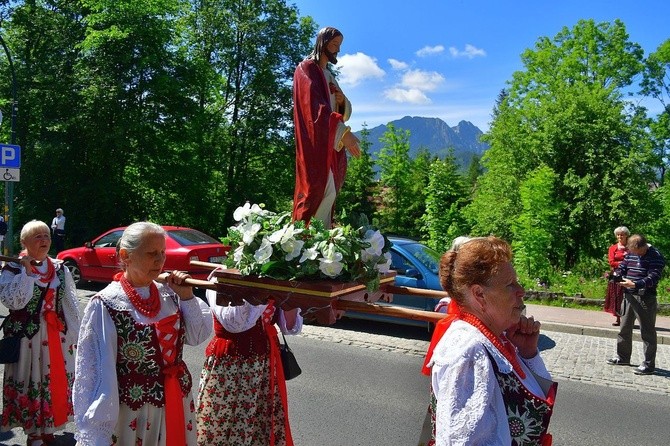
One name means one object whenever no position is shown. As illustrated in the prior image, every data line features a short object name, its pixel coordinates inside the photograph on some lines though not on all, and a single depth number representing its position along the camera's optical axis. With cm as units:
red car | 1207
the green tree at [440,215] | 1995
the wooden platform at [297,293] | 256
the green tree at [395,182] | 3572
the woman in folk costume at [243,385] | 378
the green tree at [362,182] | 3309
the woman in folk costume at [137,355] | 285
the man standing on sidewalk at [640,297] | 826
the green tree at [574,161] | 2314
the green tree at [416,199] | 3528
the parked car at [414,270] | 947
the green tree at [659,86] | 3270
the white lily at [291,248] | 272
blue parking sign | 1265
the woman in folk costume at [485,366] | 195
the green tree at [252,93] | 2720
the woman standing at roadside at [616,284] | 1057
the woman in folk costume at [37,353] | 472
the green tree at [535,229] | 1703
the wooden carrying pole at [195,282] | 284
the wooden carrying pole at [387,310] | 236
